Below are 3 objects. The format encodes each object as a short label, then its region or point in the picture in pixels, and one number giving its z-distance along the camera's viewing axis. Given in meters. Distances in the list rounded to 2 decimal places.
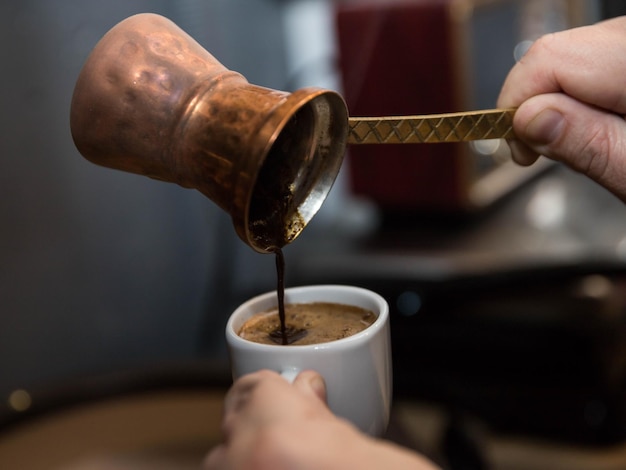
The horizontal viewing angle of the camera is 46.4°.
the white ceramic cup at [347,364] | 0.61
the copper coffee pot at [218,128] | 0.55
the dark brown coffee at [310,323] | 0.68
